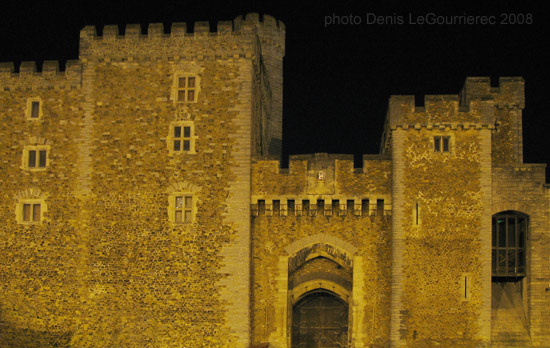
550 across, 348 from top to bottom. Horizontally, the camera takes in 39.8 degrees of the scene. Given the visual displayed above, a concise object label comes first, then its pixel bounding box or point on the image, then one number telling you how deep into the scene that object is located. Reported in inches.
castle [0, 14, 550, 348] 1205.7
